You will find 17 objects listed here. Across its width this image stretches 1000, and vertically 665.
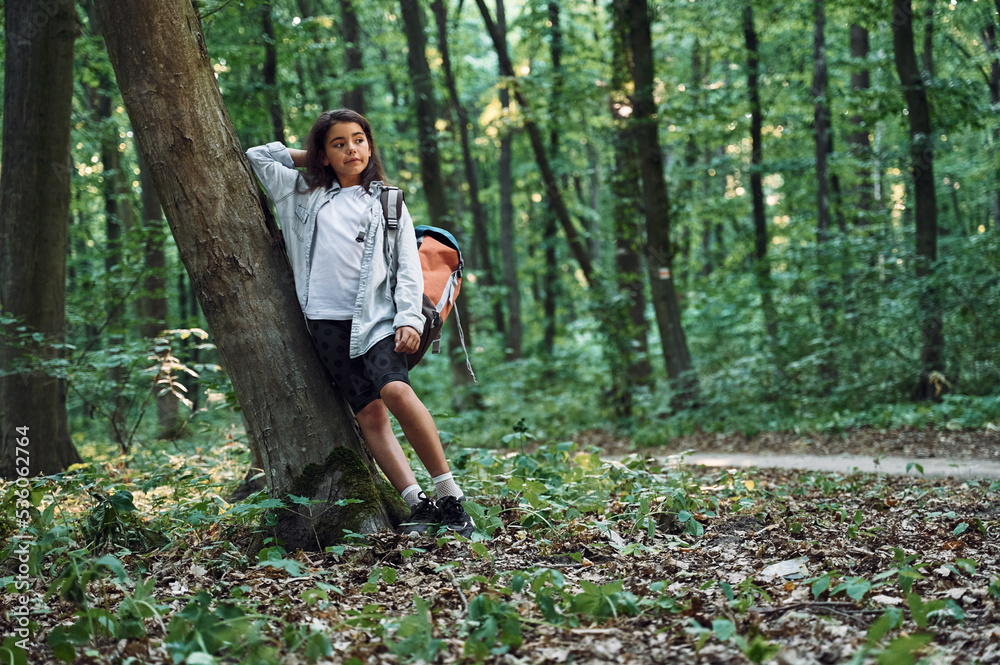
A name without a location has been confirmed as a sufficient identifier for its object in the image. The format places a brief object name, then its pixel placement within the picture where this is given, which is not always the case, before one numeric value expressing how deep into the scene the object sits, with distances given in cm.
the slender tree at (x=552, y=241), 1517
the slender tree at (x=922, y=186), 978
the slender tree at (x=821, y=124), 1293
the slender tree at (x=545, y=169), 1278
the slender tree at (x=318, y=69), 1378
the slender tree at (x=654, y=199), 1089
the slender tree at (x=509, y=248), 1948
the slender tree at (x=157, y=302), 950
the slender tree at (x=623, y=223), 1139
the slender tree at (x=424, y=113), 1262
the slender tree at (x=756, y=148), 1336
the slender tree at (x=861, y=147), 1391
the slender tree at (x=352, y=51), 1395
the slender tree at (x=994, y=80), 1432
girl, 348
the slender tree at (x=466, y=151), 1469
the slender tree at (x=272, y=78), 1141
